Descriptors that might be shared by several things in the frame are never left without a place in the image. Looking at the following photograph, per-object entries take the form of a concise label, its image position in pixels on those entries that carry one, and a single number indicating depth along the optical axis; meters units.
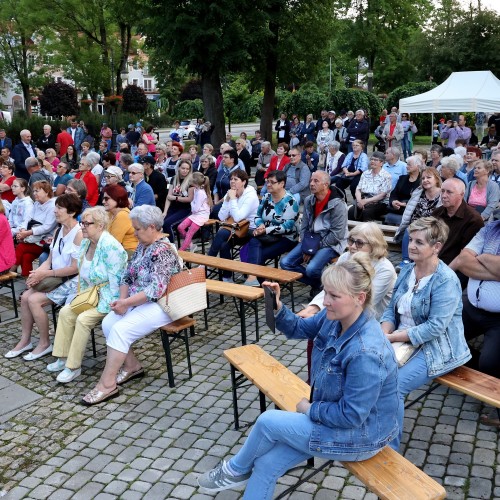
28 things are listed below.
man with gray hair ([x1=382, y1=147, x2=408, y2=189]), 10.28
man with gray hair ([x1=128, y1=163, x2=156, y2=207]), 9.18
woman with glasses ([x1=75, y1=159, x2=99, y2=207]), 10.52
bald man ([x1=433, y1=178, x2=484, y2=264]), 6.11
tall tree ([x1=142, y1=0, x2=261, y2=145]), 18.78
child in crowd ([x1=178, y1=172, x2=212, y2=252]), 9.34
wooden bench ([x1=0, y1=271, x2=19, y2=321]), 7.25
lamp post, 33.97
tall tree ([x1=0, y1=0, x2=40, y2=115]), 39.62
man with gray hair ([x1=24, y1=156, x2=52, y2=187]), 10.71
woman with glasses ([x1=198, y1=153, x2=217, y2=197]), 11.94
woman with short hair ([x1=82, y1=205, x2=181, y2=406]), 5.36
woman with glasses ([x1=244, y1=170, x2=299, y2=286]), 7.77
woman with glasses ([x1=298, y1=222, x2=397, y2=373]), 4.88
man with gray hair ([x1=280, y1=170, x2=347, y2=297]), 7.19
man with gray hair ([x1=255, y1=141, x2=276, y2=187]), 14.29
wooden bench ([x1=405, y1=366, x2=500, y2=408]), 4.12
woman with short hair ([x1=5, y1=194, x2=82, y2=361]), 6.36
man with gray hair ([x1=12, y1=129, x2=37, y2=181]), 13.98
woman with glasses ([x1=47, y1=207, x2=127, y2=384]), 5.72
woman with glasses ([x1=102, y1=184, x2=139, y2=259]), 6.78
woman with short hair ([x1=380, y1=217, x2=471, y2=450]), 4.25
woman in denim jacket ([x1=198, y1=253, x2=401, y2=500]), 3.08
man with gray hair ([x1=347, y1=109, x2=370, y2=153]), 17.94
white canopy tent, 17.19
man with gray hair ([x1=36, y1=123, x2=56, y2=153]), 19.12
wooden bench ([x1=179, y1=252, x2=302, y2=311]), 6.62
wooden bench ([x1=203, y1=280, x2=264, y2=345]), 5.99
